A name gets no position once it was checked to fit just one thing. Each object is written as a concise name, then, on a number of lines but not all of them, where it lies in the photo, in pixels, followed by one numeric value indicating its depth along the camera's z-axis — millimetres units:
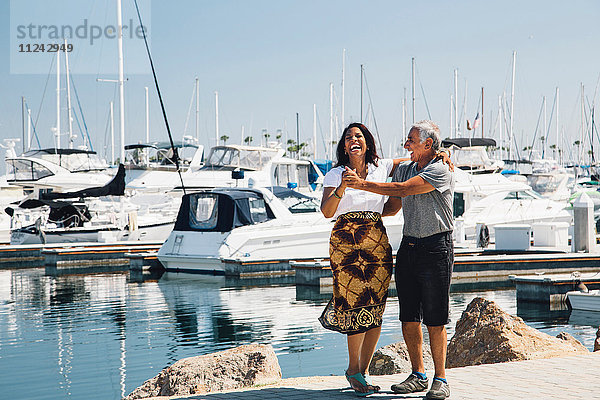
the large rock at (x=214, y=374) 6887
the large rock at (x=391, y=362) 7559
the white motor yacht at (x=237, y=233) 19672
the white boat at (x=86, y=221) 27234
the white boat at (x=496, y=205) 26523
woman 5383
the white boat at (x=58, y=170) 33625
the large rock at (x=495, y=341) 7590
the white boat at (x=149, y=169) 34156
